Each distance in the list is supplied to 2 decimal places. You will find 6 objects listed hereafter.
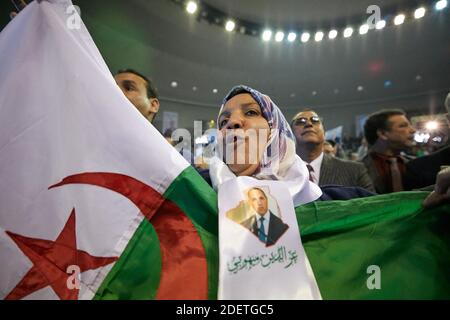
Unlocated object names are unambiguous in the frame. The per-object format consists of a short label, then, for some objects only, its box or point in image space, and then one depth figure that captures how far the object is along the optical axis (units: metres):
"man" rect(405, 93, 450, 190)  1.38
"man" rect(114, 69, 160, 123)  1.26
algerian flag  0.53
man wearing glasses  1.53
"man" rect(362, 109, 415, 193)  1.58
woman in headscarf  0.77
